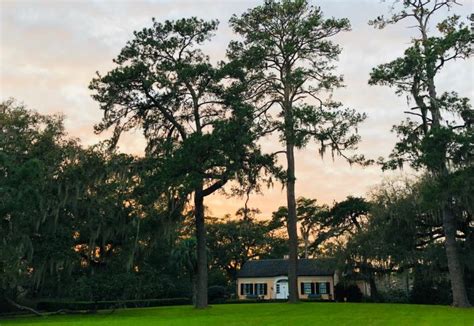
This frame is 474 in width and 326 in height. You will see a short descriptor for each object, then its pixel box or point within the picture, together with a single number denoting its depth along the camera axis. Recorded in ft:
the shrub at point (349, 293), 113.29
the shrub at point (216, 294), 128.77
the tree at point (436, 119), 64.64
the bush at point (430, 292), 93.66
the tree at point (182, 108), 70.69
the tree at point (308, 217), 164.68
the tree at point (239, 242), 169.07
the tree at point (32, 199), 77.05
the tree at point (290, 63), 79.87
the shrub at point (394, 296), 102.06
